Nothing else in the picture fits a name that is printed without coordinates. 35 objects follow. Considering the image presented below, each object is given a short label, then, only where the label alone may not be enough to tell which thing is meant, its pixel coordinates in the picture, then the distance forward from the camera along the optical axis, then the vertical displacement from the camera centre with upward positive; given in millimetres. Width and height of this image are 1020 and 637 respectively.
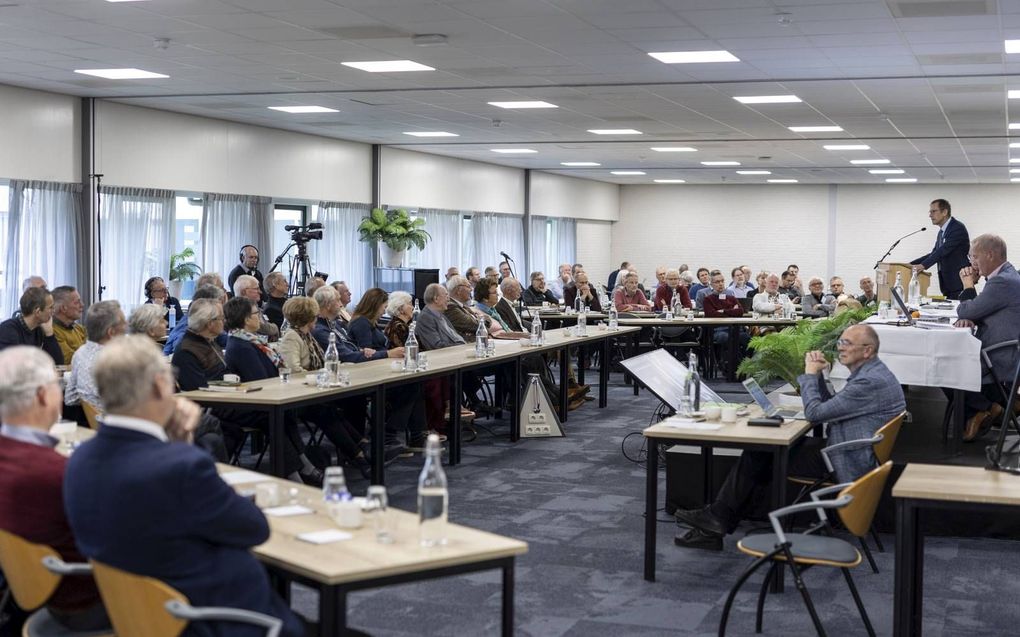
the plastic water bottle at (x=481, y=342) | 9188 -795
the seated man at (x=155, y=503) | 2871 -657
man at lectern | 9844 +32
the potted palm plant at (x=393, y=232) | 17234 +108
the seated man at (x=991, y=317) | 7164 -421
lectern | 9706 -252
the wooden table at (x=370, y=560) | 3078 -870
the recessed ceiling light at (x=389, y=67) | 10422 +1553
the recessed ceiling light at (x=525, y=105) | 13086 +1531
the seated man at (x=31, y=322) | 7969 -602
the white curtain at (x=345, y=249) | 16922 -150
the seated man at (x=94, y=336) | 6289 -542
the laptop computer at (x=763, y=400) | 6223 -833
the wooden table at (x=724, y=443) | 5375 -927
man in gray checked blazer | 5605 -823
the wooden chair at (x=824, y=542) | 4312 -1138
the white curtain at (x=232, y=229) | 14516 +108
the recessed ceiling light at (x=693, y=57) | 9766 +1578
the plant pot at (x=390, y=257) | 17781 -266
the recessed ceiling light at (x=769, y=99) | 12281 +1544
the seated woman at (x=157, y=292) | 11805 -563
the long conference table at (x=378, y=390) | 6406 -909
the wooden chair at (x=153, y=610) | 2830 -906
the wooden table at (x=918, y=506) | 3970 -881
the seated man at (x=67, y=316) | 8492 -590
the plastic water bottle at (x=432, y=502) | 3326 -743
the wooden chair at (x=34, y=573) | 3271 -959
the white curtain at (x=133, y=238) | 13062 -25
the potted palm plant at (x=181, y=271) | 13773 -405
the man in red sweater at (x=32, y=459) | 3283 -629
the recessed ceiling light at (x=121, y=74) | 10875 +1516
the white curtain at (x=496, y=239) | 21594 +48
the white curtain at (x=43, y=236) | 11945 -14
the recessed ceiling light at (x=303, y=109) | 13547 +1499
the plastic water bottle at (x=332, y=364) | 6980 -749
